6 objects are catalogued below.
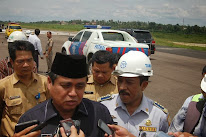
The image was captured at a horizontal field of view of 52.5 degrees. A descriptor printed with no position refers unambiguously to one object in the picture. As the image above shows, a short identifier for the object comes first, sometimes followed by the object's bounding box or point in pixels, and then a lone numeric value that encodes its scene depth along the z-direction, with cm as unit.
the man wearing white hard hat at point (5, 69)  347
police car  749
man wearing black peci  156
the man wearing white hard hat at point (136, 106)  220
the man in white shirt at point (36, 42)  791
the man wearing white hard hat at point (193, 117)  220
